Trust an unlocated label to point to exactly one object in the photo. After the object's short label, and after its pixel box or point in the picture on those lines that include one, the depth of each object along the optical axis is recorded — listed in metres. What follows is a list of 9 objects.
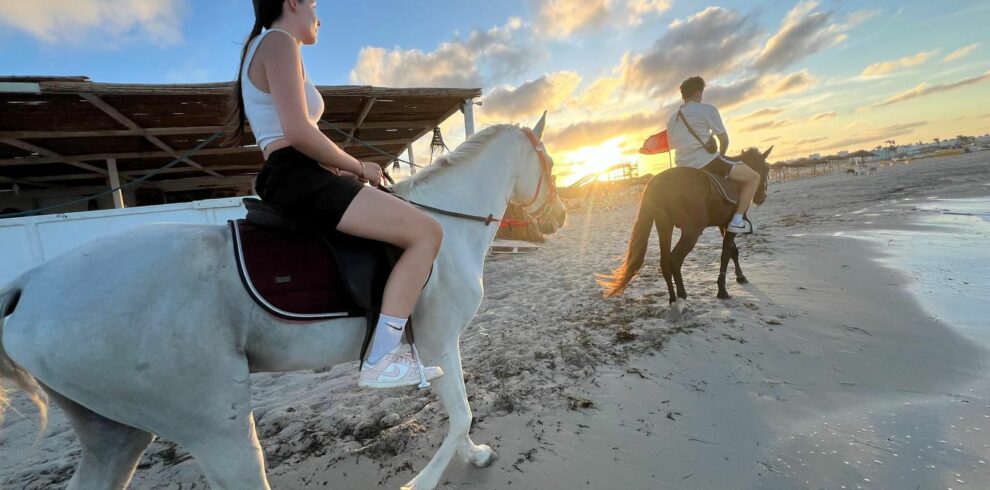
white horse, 1.13
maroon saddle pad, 1.36
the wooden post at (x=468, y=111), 7.98
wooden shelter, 5.45
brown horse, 4.48
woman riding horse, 1.37
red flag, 5.74
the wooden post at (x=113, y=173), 7.99
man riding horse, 4.55
